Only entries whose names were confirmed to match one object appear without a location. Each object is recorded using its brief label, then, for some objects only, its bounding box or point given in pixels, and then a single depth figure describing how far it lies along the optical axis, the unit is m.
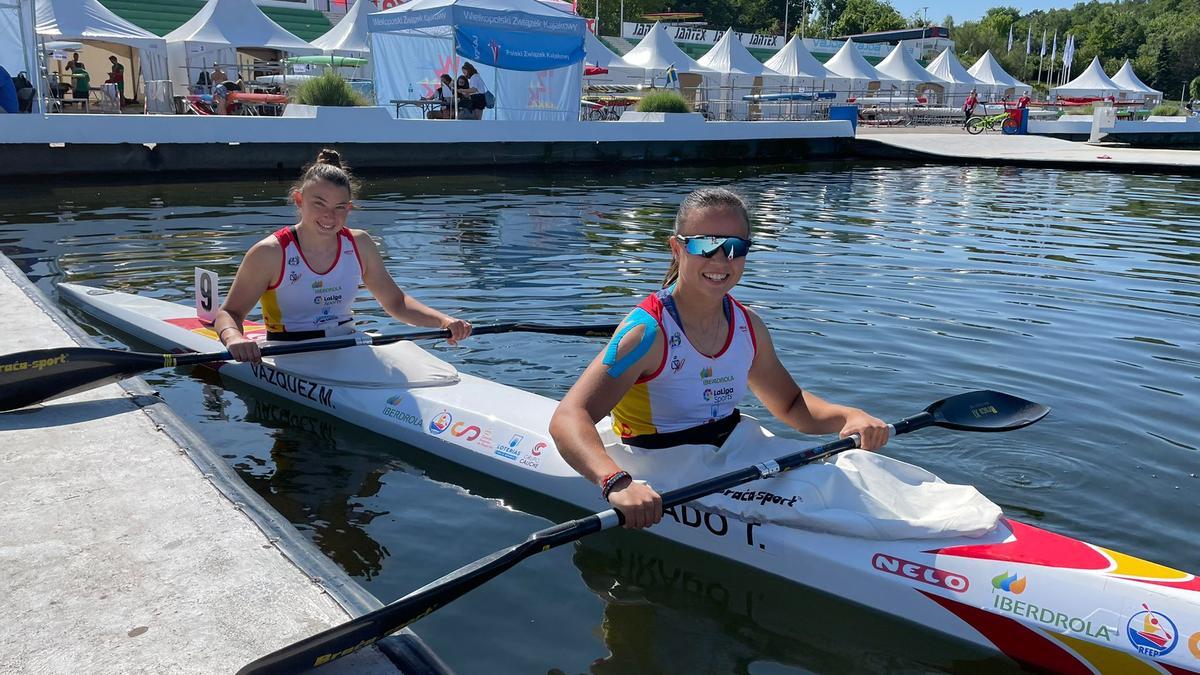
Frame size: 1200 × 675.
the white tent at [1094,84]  52.69
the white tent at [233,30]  26.22
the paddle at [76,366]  5.20
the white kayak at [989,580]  3.35
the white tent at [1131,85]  54.24
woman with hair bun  5.83
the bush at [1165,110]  42.34
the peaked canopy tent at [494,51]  21.86
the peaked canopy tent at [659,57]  37.50
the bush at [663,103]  26.09
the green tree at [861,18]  107.94
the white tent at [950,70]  46.31
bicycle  35.51
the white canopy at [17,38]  17.30
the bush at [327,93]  20.64
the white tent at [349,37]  29.20
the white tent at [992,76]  49.06
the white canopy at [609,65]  32.91
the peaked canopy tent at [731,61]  38.16
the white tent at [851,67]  41.41
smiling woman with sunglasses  3.67
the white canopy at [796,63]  38.97
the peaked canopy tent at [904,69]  43.59
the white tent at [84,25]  23.17
